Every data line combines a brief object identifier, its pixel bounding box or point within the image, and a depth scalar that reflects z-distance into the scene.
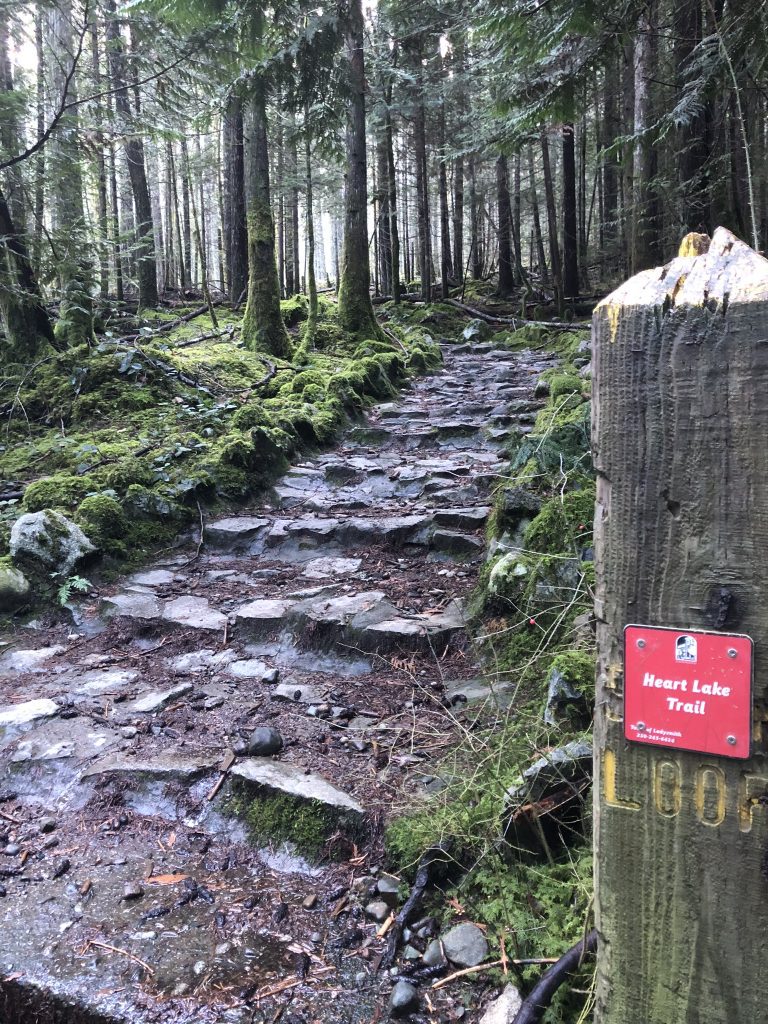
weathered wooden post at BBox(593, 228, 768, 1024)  1.12
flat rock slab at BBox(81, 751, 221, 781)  3.30
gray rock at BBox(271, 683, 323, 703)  3.89
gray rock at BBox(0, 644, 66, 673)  4.58
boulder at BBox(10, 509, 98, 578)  5.48
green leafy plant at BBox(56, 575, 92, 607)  5.30
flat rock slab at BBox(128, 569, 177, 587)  5.69
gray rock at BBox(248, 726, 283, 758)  3.38
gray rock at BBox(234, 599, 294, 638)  4.74
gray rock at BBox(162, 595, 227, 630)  4.93
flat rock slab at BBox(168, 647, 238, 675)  4.42
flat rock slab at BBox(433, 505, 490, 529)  5.52
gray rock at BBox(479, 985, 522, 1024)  1.97
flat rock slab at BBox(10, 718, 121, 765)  3.54
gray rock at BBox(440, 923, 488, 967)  2.22
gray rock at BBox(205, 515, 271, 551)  6.37
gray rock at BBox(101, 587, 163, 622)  5.13
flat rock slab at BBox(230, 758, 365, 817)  2.95
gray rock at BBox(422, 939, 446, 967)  2.25
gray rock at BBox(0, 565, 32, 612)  5.23
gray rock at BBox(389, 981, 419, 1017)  2.11
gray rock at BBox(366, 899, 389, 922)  2.48
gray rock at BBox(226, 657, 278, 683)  4.23
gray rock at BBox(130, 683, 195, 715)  3.95
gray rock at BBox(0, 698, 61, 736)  3.82
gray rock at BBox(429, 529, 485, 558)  5.19
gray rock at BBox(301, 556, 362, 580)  5.45
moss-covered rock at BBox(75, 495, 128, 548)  5.94
